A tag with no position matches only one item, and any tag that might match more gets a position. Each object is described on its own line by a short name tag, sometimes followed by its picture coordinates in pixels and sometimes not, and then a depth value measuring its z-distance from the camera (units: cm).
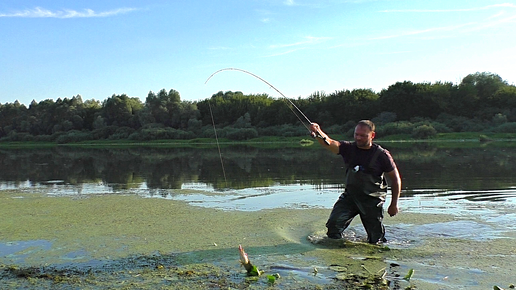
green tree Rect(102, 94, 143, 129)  8506
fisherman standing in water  684
